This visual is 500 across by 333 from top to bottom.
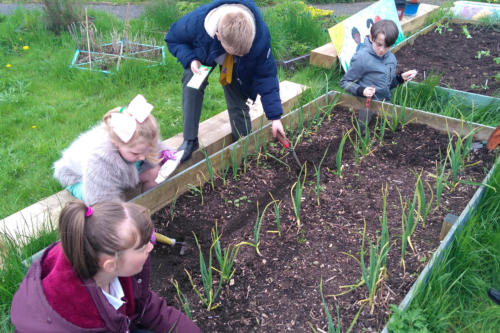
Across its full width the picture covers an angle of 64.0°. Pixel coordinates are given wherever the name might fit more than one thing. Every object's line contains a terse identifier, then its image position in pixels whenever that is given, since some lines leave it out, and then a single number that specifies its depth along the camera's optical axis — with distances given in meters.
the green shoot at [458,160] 2.50
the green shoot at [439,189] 2.27
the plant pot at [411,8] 5.89
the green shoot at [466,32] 5.46
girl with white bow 2.12
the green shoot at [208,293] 1.82
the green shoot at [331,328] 1.51
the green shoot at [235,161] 2.71
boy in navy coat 2.50
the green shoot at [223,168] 2.68
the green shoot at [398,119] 3.25
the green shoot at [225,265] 1.88
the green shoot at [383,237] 1.83
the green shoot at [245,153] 2.75
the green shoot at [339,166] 2.57
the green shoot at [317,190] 2.44
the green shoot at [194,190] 2.59
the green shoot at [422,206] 2.14
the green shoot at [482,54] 4.81
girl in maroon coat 1.28
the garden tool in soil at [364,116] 3.33
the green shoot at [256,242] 2.07
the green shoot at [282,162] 2.80
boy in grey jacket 3.49
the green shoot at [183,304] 1.76
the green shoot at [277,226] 2.19
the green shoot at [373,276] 1.73
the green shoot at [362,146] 2.87
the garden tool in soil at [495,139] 2.06
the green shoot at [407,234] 1.95
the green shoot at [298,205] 2.21
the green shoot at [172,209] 2.44
